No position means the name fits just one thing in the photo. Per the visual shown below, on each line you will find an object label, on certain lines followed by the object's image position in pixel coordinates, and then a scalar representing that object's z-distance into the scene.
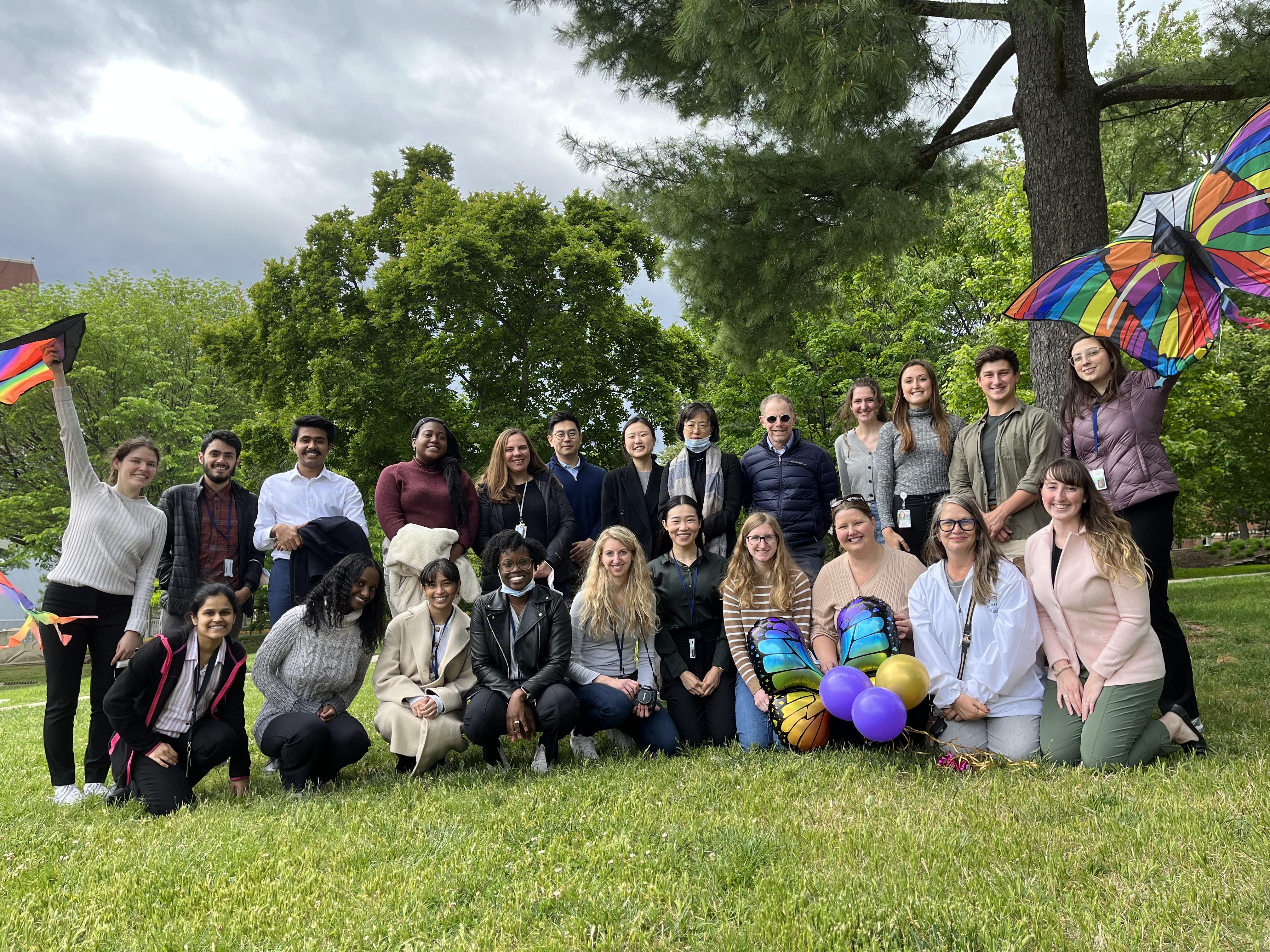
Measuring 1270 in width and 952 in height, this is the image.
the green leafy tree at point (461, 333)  16.83
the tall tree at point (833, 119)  5.86
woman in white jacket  4.29
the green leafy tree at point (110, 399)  22.25
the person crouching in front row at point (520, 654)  4.76
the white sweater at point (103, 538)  4.80
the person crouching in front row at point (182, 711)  4.25
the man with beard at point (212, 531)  5.25
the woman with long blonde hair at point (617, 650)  5.01
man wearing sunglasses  5.72
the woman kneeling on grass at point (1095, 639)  4.03
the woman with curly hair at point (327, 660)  4.56
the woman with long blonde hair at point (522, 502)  5.91
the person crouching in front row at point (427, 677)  4.72
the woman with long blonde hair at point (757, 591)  5.05
